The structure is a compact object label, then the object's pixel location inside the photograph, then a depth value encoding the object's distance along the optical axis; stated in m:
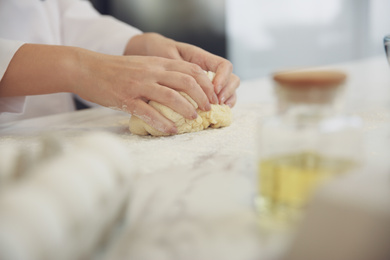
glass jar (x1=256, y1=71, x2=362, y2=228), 0.37
